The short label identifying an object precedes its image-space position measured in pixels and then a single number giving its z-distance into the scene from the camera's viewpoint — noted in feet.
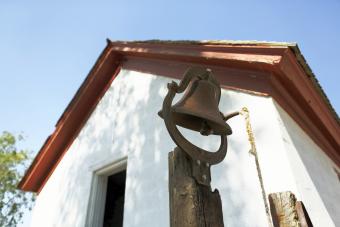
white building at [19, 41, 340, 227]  9.46
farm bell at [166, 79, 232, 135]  5.50
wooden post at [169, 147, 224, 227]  3.88
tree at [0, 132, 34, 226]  59.57
